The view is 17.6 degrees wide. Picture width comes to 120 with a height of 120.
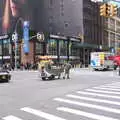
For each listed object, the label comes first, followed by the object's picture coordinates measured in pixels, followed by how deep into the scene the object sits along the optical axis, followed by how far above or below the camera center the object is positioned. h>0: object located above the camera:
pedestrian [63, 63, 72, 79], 34.37 -0.33
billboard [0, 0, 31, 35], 87.88 +11.68
